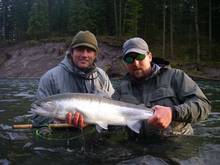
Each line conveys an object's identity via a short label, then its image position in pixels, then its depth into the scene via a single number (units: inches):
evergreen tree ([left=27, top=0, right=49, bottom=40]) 1238.1
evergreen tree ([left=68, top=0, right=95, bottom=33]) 1135.8
